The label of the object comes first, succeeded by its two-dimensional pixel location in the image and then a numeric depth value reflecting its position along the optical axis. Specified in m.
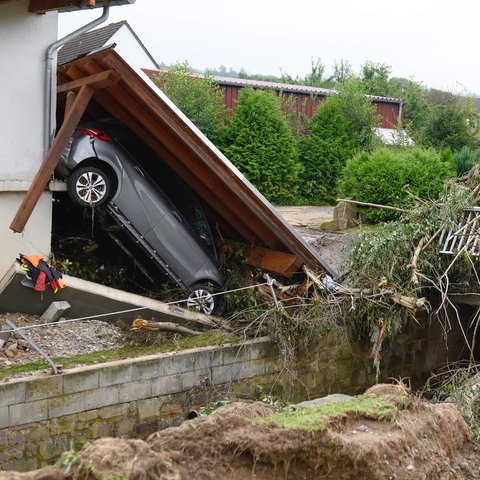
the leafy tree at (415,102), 36.19
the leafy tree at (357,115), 22.31
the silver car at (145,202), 10.20
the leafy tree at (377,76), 41.68
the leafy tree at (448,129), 22.80
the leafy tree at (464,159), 17.53
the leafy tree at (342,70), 50.21
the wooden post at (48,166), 9.40
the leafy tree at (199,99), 20.20
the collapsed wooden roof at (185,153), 9.73
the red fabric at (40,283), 9.11
